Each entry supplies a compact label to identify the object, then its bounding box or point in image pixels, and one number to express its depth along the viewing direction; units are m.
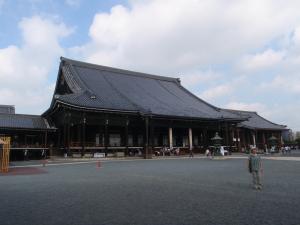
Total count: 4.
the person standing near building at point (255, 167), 10.58
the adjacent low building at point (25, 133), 30.05
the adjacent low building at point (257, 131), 48.00
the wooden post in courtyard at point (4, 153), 19.24
